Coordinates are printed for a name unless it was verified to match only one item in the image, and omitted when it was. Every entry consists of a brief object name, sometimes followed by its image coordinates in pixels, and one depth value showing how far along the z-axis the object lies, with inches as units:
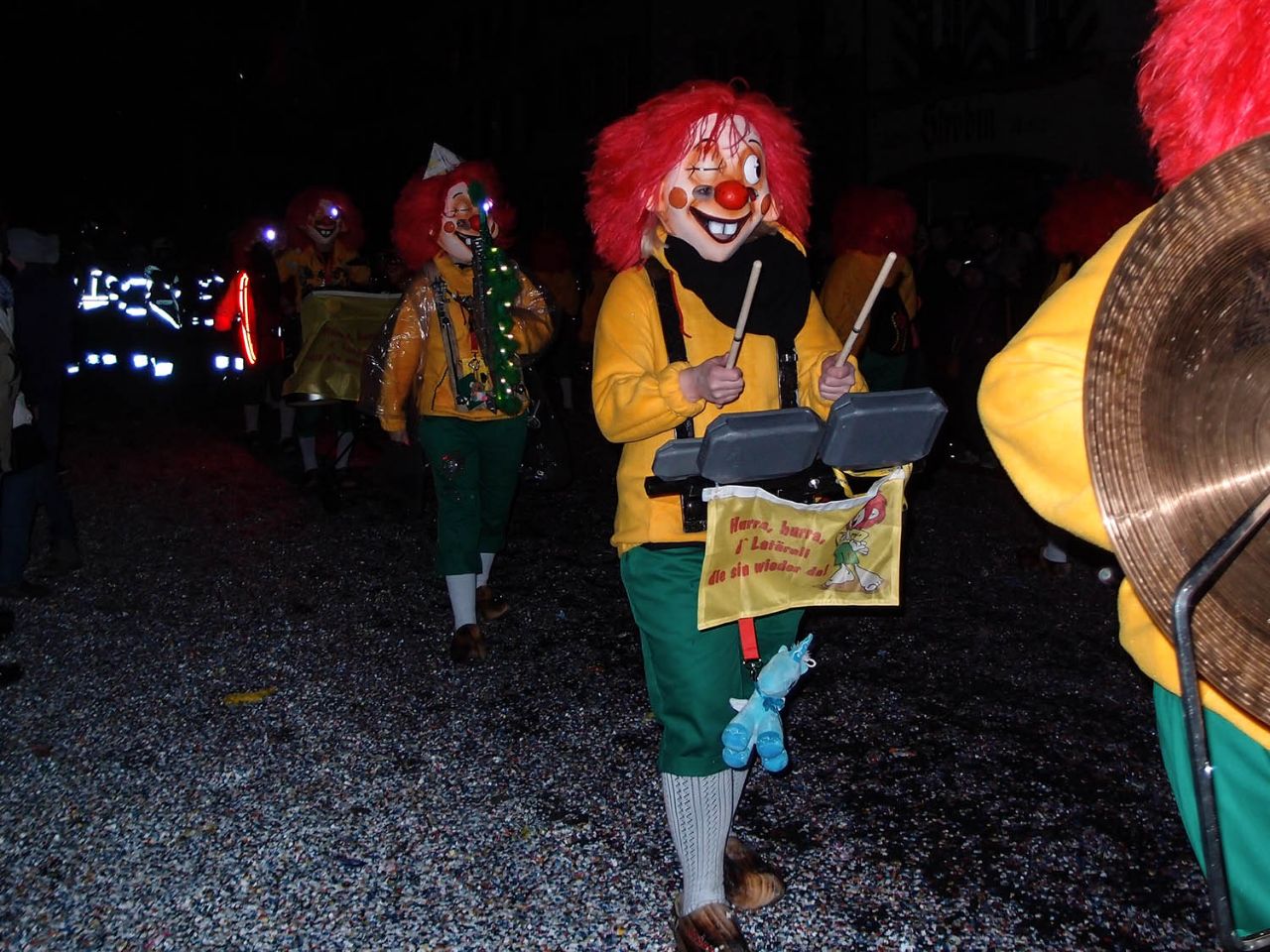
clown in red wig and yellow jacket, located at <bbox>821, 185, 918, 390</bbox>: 282.8
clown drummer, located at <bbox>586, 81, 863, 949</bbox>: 99.8
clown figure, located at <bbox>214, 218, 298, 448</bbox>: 308.3
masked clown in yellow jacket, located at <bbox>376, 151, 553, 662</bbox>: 179.5
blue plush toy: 95.8
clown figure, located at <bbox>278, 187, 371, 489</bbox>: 301.1
